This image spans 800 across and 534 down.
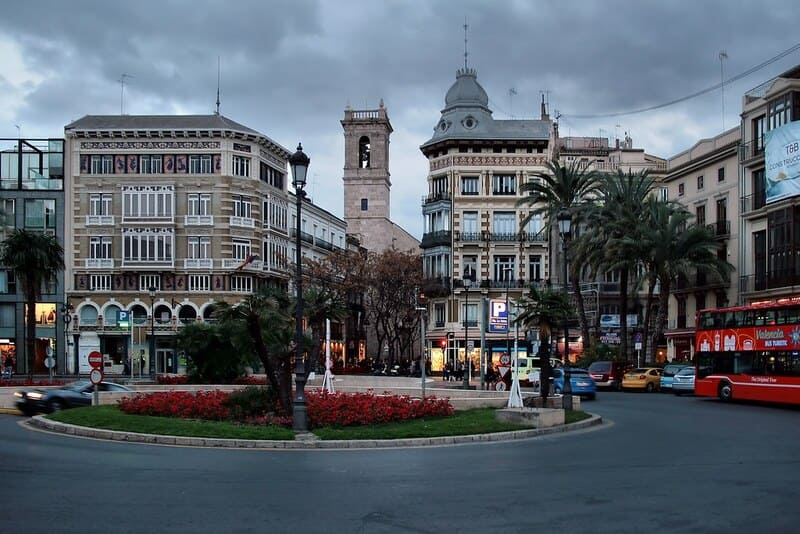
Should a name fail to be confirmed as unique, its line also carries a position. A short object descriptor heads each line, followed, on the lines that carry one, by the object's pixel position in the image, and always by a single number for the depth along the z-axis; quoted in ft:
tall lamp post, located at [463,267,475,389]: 156.64
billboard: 162.81
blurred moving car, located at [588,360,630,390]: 165.78
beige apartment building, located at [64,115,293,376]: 230.48
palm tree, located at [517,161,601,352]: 187.11
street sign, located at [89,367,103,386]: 92.79
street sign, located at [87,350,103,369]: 93.30
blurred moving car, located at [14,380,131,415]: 98.58
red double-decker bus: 108.88
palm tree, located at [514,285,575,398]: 95.09
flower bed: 75.82
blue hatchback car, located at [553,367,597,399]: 134.62
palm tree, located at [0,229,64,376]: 171.73
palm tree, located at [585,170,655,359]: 180.65
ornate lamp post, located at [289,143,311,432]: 71.00
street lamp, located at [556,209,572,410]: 95.40
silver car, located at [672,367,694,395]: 147.64
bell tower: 344.90
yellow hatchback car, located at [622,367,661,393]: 162.20
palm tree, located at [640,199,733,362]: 178.70
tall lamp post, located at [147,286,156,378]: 191.37
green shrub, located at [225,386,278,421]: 80.69
